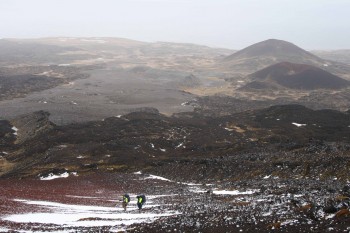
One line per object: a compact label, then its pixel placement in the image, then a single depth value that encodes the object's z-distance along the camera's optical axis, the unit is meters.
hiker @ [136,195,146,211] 26.81
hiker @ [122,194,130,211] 27.31
